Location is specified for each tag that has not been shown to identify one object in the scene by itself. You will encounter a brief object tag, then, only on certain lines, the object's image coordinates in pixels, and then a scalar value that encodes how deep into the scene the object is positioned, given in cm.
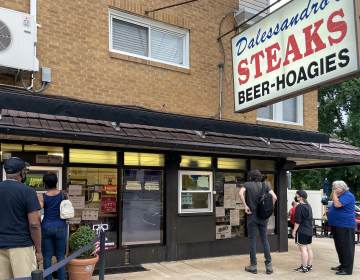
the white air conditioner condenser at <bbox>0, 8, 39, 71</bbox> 711
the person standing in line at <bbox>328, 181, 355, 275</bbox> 839
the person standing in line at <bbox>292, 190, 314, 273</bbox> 843
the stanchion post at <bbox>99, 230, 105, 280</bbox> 629
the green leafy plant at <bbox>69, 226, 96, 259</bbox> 709
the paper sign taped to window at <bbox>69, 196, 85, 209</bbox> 832
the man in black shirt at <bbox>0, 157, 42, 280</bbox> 466
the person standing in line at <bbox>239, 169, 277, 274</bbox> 829
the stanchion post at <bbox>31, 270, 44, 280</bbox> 342
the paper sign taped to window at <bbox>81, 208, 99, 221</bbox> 844
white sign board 678
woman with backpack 659
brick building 764
